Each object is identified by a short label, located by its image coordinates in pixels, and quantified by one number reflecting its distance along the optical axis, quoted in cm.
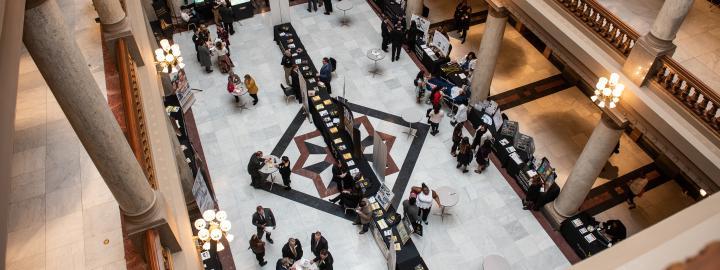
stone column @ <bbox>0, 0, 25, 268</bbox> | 276
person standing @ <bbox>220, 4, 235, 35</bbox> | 1543
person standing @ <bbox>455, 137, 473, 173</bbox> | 1156
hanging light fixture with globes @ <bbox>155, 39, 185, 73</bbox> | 1060
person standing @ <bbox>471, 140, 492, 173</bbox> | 1169
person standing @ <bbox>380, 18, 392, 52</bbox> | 1491
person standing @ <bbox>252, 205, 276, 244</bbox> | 1027
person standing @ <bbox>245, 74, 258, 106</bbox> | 1316
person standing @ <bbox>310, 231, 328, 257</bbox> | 994
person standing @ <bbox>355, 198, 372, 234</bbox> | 1048
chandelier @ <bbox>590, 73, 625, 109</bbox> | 853
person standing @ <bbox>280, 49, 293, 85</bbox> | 1379
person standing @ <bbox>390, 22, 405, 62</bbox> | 1452
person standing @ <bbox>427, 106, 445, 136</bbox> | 1261
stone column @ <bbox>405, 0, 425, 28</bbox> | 1530
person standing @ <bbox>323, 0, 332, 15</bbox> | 1655
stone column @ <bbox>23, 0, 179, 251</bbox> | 387
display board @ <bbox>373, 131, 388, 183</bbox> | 1132
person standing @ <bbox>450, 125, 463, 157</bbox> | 1205
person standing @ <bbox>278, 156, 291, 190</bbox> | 1135
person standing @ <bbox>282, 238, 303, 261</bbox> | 986
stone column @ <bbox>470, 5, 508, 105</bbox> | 1182
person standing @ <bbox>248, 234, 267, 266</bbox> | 993
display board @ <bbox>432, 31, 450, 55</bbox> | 1415
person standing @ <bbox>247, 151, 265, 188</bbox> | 1136
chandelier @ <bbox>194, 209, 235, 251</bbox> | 821
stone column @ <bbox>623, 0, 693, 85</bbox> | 768
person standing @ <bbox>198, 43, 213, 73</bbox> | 1431
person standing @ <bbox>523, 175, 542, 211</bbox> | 1098
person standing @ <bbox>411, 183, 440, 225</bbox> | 1073
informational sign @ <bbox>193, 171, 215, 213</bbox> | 946
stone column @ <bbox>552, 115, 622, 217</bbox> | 932
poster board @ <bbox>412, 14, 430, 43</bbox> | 1484
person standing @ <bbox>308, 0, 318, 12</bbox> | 1673
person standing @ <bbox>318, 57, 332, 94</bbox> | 1362
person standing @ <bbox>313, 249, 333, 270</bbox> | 966
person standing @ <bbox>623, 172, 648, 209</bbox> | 1105
